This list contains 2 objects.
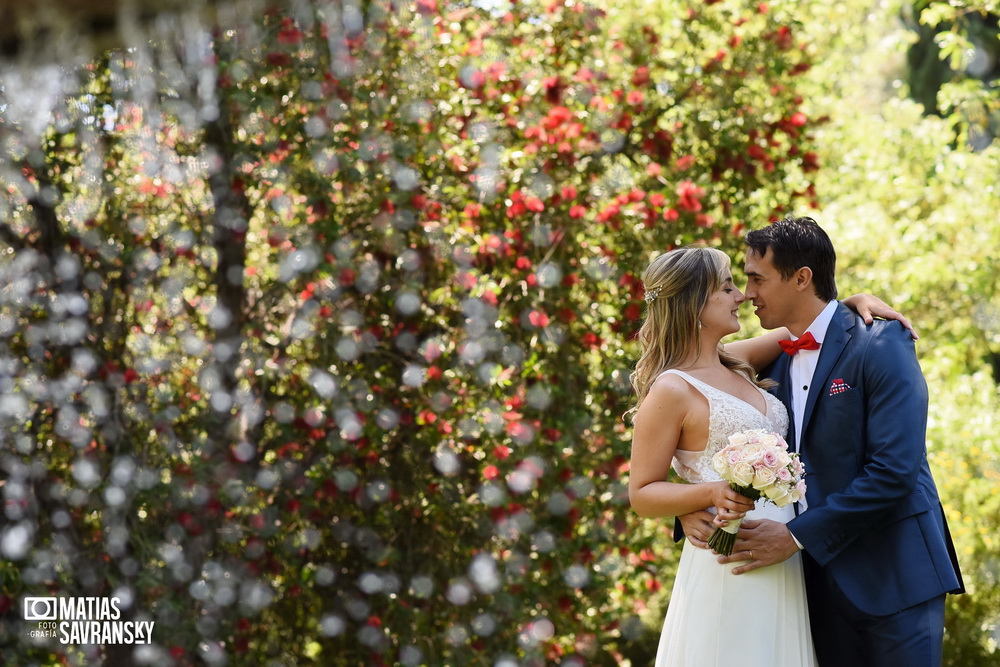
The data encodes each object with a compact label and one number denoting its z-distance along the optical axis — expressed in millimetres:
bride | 4836
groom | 4801
